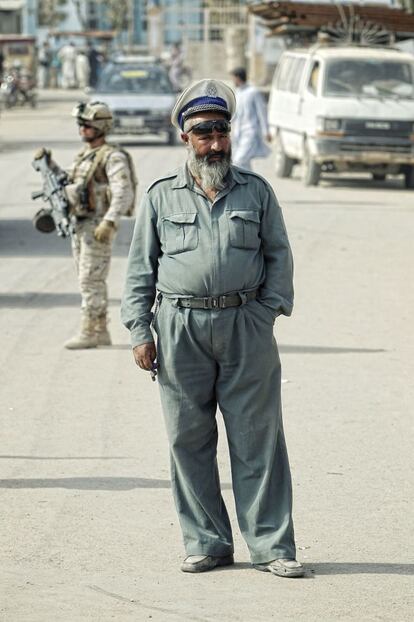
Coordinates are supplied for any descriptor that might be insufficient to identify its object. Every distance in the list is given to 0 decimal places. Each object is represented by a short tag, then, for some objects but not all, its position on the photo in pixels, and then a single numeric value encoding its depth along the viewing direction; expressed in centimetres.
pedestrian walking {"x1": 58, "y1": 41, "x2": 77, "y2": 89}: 7431
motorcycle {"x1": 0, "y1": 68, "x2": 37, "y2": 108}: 5397
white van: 2364
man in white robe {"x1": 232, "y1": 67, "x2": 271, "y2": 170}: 1984
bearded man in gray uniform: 589
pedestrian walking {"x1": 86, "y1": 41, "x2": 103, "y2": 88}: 7206
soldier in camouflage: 1089
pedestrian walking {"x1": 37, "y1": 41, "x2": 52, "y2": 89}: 7744
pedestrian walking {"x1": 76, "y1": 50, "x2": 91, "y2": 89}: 7544
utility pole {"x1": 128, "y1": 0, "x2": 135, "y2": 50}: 9719
